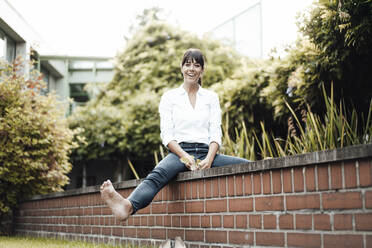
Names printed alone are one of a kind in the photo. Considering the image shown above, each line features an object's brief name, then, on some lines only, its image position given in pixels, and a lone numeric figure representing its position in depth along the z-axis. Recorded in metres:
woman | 3.35
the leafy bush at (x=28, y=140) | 6.63
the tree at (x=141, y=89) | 13.47
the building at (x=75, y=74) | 17.33
